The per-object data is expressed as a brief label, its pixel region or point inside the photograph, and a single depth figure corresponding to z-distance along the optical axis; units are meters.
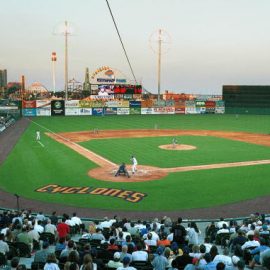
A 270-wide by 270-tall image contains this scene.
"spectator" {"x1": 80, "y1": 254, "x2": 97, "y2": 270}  7.77
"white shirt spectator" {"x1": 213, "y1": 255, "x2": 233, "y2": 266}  8.95
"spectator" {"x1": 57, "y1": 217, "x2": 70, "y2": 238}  12.96
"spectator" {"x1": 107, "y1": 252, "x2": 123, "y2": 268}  9.05
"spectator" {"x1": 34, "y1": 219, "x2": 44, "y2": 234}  12.78
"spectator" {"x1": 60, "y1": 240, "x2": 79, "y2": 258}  9.59
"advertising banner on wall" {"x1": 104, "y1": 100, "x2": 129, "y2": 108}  80.12
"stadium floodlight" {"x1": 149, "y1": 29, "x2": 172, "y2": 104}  83.81
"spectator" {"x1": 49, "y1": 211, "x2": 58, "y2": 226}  14.28
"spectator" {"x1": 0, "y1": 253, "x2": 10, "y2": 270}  8.84
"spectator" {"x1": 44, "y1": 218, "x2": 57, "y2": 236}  12.79
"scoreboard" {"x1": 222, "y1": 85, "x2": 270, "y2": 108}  86.25
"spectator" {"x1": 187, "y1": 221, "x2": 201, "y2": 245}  12.03
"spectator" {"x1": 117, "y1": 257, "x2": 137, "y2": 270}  8.29
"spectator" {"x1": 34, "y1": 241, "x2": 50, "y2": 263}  9.43
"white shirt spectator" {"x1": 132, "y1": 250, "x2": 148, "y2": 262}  9.45
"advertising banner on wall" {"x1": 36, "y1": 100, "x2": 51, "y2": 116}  74.81
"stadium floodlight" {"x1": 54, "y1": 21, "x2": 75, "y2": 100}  78.25
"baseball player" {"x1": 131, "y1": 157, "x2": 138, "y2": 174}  25.70
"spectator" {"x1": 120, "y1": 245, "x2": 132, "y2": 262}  9.34
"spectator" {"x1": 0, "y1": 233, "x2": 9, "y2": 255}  10.23
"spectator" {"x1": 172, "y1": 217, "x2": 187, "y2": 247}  12.07
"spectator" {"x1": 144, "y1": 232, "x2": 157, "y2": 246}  11.37
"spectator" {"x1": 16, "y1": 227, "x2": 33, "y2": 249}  11.45
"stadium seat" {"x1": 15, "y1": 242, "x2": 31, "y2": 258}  10.92
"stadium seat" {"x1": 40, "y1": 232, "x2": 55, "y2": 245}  12.37
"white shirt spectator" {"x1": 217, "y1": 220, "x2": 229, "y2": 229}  13.99
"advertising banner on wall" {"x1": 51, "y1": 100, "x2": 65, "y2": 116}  75.12
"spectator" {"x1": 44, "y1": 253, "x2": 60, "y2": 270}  8.26
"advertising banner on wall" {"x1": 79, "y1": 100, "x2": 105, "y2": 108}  77.69
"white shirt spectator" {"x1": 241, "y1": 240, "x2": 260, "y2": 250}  10.65
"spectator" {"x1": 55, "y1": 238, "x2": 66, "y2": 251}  10.50
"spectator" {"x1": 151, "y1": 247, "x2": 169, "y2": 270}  9.02
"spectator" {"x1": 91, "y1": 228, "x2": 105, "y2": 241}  11.75
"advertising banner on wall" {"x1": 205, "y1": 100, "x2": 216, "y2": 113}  88.12
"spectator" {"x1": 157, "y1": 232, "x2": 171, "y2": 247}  11.42
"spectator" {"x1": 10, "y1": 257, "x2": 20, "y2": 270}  8.22
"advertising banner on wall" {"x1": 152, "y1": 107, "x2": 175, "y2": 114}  84.00
